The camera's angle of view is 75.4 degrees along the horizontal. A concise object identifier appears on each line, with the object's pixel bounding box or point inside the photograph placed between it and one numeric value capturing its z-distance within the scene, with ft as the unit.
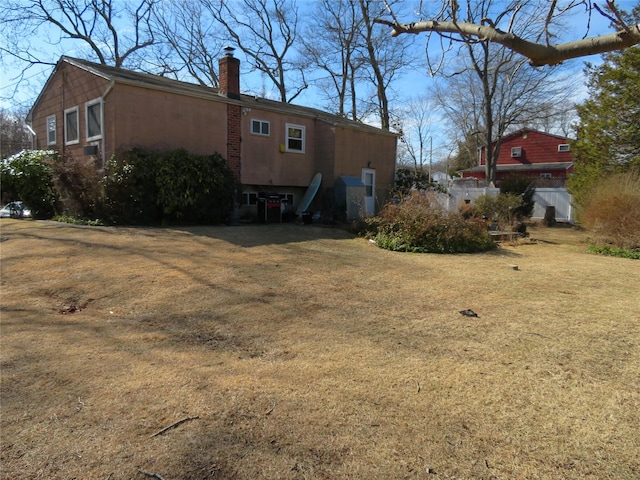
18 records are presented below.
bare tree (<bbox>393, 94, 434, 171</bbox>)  152.40
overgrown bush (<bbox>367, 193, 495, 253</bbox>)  30.81
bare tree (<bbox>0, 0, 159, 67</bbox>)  81.35
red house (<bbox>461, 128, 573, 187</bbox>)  106.22
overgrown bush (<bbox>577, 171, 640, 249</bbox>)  33.09
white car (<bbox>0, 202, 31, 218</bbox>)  44.82
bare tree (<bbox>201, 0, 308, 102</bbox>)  98.58
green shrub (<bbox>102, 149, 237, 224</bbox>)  35.40
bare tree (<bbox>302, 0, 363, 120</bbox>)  90.02
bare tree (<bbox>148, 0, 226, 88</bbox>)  99.81
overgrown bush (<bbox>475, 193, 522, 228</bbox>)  45.97
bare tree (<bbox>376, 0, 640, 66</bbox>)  9.57
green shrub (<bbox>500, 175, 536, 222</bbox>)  61.43
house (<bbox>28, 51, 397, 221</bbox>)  38.70
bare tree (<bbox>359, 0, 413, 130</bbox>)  86.38
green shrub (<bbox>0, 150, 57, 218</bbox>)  41.50
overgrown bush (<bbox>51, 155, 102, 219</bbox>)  36.18
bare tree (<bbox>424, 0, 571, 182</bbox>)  82.94
